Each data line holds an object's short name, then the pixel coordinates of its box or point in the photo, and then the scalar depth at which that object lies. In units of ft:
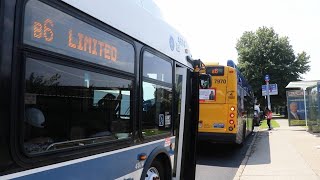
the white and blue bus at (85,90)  6.10
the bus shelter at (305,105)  45.58
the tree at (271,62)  113.80
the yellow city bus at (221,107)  28.12
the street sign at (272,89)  75.80
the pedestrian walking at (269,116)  59.84
